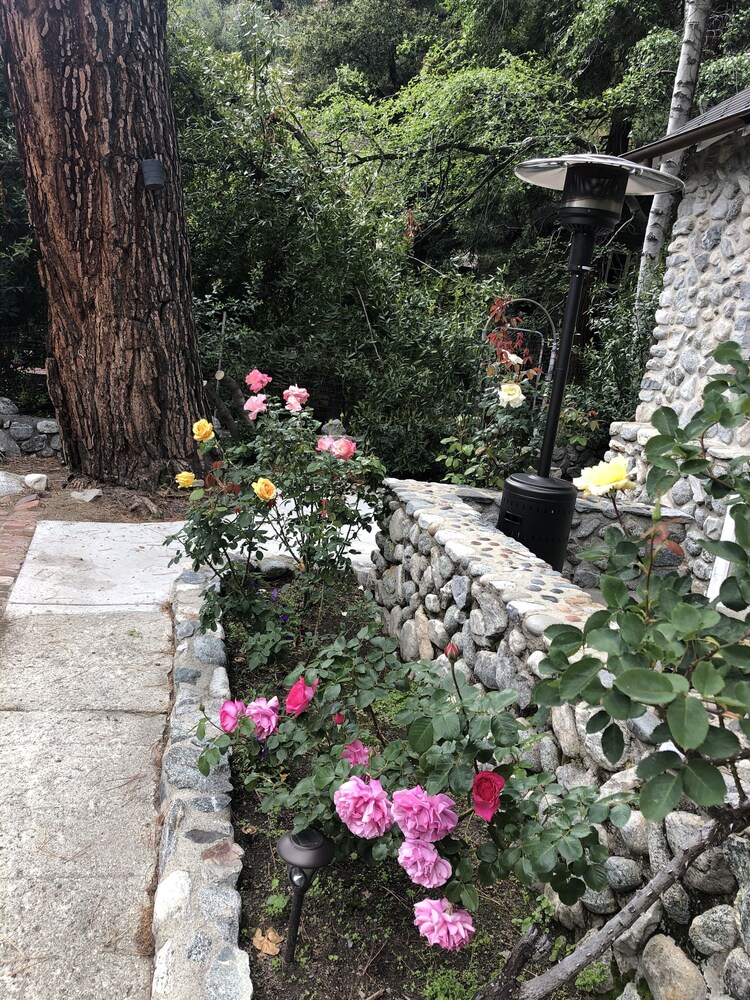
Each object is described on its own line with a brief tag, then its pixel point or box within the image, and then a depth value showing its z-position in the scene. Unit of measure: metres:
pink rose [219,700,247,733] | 1.72
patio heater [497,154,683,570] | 2.93
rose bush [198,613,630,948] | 1.28
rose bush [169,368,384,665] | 2.63
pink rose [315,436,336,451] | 2.78
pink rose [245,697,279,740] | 1.74
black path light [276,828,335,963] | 1.41
